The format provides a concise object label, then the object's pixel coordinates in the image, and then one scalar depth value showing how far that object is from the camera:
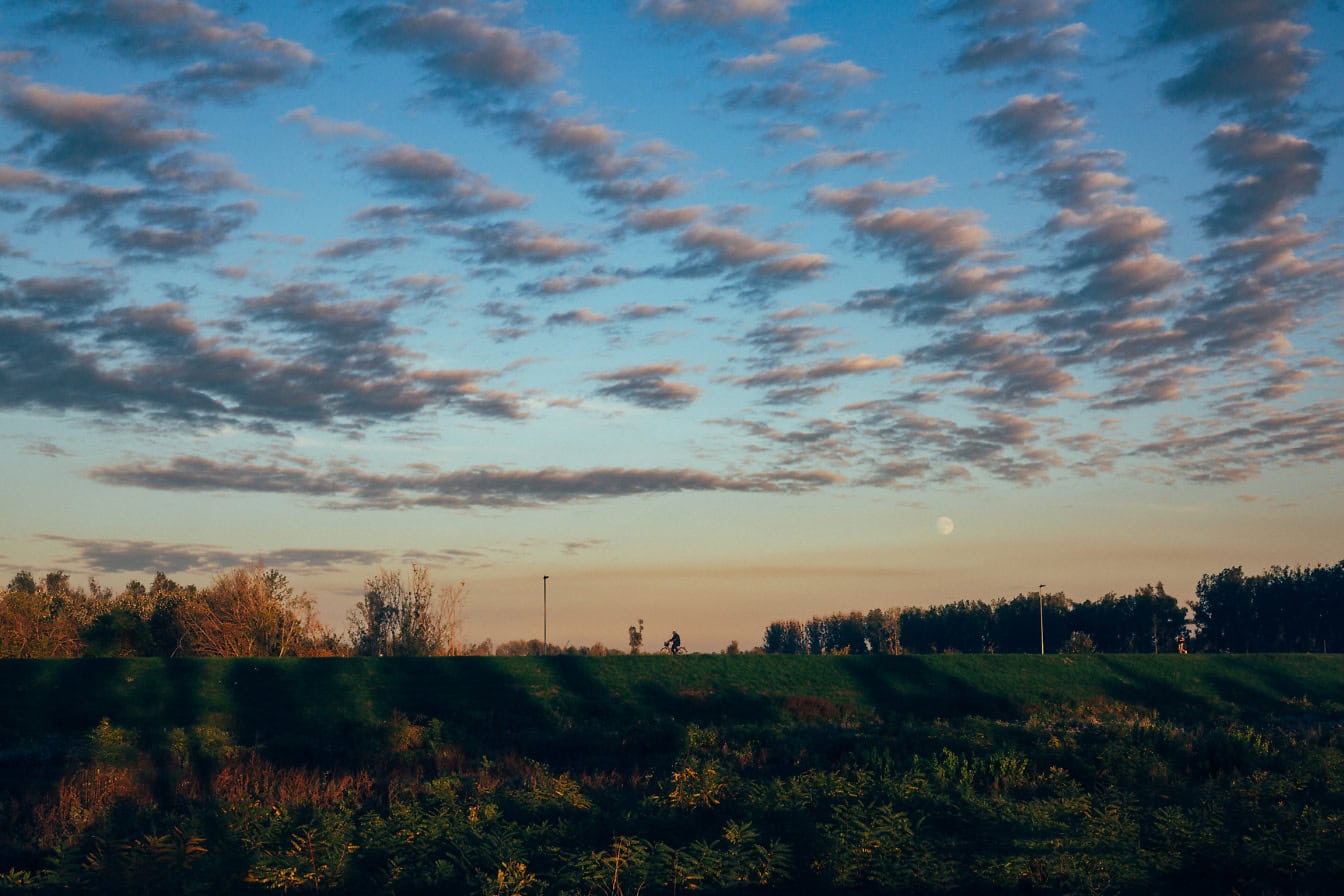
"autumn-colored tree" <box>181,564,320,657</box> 55.16
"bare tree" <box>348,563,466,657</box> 64.81
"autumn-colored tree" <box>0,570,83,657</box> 56.53
